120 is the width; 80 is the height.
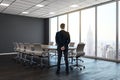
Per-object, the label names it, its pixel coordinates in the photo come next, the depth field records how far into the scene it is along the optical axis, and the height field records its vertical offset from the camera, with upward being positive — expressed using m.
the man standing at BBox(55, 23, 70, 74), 4.07 -0.03
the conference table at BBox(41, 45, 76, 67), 4.76 -0.29
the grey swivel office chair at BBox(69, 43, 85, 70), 4.59 -0.46
